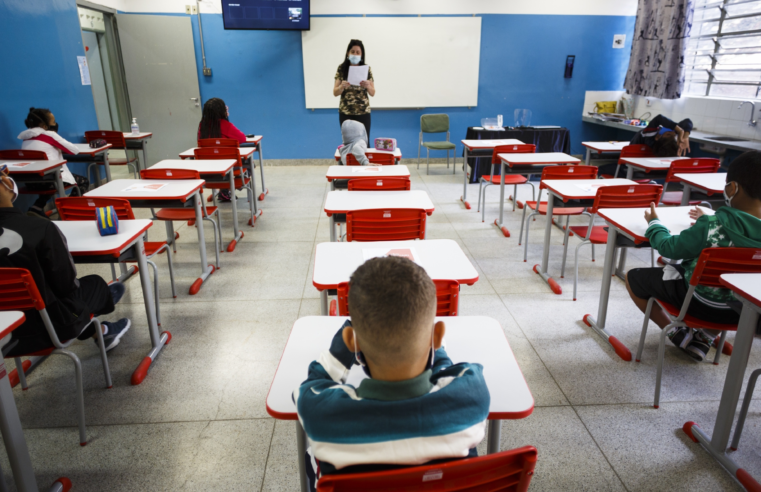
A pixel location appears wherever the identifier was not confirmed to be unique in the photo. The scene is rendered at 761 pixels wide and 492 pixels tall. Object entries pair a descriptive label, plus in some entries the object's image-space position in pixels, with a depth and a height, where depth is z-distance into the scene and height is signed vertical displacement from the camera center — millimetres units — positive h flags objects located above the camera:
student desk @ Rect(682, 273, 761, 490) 1656 -1005
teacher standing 5070 +69
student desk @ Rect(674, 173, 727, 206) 3323 -597
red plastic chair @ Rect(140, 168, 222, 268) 3562 -853
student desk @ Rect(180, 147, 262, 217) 4816 -583
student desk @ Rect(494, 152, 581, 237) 4289 -564
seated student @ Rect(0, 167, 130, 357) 1771 -648
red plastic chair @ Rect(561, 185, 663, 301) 2996 -615
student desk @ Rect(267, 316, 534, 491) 1152 -718
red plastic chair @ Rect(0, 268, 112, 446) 1673 -743
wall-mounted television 6863 +1218
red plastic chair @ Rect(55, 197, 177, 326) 2764 -639
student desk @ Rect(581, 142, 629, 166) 5109 -525
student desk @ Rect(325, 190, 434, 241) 2809 -630
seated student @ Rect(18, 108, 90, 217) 4582 -429
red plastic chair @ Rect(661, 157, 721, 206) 3906 -558
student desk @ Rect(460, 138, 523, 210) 5348 -565
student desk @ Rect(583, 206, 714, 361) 2453 -673
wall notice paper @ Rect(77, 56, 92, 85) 6137 +362
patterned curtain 6061 +695
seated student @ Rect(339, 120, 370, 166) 4215 -390
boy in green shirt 1922 -586
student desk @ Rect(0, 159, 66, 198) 4012 -618
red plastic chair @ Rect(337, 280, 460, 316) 1613 -682
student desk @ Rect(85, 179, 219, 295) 3123 -633
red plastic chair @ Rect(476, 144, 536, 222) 4703 -571
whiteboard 7320 +643
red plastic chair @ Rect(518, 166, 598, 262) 3680 -596
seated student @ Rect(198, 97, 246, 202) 5133 -277
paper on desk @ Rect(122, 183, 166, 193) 3248 -616
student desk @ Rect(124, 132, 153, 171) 6117 -543
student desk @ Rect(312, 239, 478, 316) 1836 -671
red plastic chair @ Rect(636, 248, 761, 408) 1845 -662
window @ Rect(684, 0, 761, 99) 5359 +592
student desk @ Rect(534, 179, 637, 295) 3148 -623
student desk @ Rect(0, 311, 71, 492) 1450 -1034
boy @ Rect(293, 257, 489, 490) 861 -558
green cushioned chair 7594 -403
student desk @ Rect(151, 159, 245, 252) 3934 -588
